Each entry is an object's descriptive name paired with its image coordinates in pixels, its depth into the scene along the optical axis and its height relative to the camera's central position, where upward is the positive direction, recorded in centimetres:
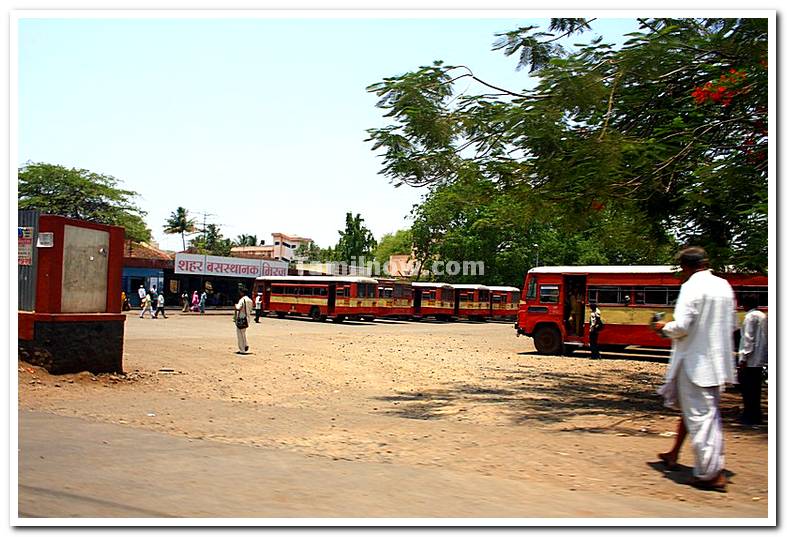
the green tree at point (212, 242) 8975 +593
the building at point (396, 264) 10856 +451
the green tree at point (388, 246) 11319 +742
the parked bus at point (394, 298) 4409 -17
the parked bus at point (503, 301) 5316 -23
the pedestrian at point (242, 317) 1884 -64
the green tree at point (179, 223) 8625 +763
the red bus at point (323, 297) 4144 -18
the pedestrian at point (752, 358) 972 -69
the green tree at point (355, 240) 7244 +527
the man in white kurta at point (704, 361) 624 -49
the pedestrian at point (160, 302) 3804 -62
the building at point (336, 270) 7282 +232
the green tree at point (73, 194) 5253 +664
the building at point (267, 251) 11206 +638
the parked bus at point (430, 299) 4938 -17
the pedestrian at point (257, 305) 4169 -77
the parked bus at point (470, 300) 5112 -21
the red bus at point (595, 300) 2220 -9
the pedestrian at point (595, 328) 2230 -82
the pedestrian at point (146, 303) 3838 -71
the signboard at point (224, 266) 5525 +196
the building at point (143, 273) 5369 +119
